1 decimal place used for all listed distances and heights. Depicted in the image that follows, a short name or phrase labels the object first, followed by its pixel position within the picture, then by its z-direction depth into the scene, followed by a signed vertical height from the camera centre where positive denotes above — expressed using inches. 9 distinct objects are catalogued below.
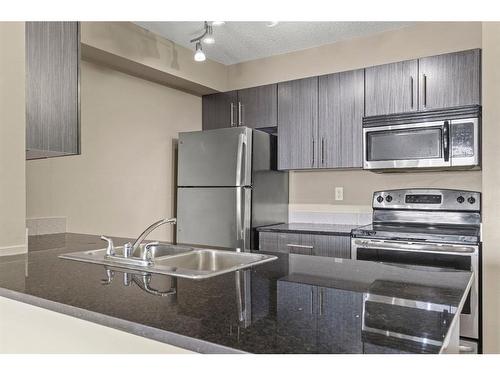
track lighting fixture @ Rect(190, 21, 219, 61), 106.6 +42.2
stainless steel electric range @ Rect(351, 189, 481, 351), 97.9 -12.6
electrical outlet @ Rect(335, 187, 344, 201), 136.6 -2.7
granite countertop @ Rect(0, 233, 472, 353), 28.8 -11.0
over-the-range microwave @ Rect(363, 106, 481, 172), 103.0 +12.3
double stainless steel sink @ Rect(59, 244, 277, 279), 57.1 -11.8
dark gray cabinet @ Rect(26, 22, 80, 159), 70.5 +17.8
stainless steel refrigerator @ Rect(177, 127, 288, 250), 124.5 -0.1
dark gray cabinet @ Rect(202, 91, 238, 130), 145.9 +28.0
